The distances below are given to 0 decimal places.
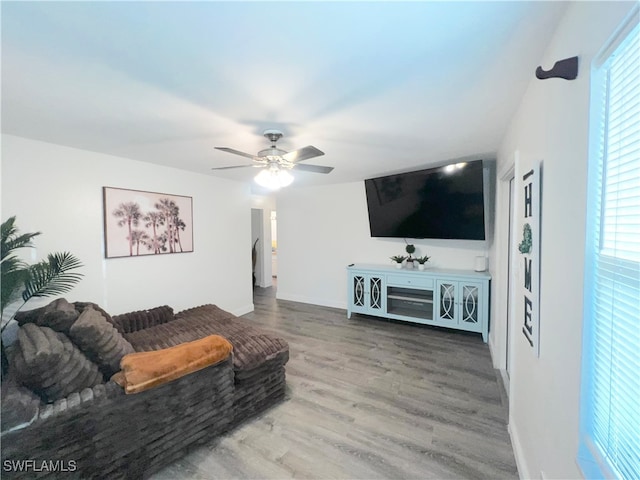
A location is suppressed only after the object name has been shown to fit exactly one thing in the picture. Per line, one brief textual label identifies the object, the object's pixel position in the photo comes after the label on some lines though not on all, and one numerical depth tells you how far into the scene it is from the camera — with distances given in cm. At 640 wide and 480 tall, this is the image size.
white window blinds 64
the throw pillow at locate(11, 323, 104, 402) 137
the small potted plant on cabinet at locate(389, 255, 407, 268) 422
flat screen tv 319
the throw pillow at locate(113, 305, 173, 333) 275
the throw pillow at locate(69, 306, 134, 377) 166
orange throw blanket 157
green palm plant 192
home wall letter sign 136
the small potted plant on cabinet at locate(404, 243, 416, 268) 418
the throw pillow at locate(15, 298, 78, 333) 172
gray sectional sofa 133
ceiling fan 212
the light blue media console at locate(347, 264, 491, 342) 349
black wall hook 90
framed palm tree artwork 301
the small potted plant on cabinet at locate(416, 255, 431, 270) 401
